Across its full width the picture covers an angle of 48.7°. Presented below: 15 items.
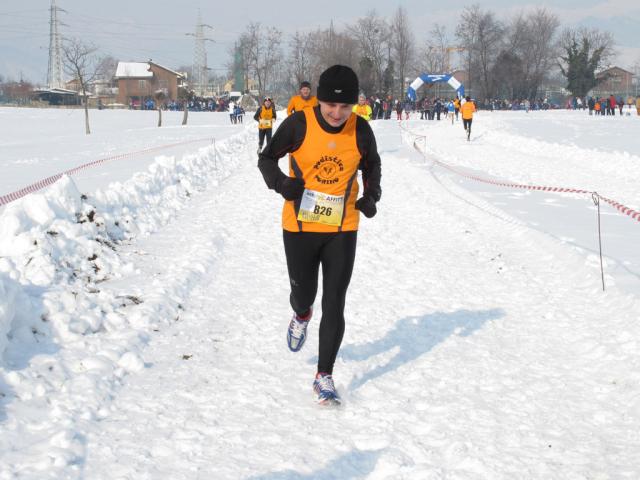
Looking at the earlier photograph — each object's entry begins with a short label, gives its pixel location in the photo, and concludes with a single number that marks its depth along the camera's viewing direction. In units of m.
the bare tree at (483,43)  87.56
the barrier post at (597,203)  6.30
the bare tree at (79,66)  38.53
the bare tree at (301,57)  79.75
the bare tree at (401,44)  85.19
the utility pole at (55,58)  91.69
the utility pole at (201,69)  101.31
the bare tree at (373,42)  83.56
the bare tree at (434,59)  94.25
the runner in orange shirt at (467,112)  30.16
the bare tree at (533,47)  93.00
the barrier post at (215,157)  17.00
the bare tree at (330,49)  73.50
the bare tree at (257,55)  80.69
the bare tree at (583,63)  88.19
